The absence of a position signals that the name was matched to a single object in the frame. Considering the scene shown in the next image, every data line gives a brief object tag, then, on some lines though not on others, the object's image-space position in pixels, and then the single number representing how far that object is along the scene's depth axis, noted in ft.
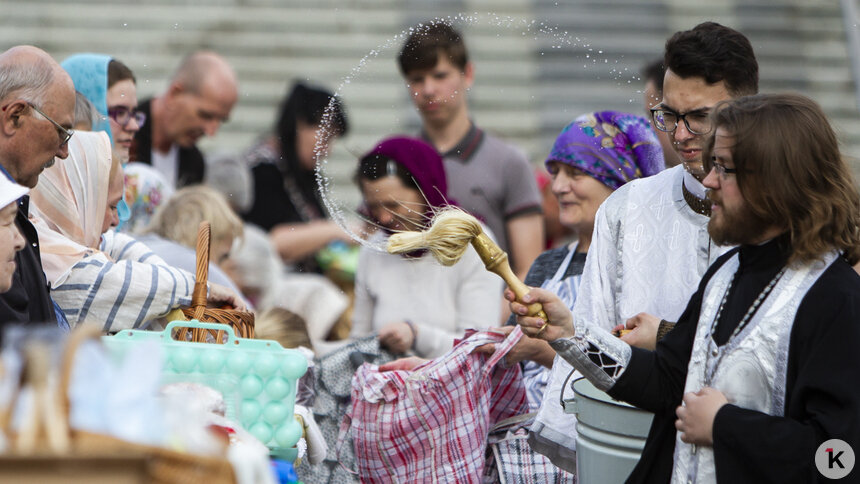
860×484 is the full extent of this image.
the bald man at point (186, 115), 34.78
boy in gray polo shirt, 28.02
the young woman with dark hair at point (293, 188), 39.63
